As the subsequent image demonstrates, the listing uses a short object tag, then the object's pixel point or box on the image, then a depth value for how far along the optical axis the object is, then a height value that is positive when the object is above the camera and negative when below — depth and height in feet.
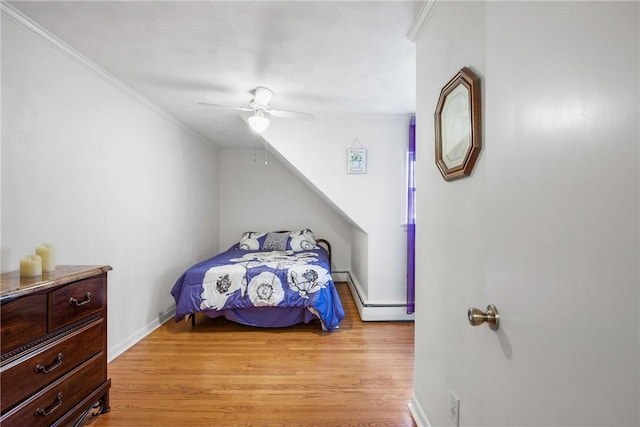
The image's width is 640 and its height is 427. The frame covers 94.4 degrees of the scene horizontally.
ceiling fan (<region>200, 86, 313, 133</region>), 8.40 +2.92
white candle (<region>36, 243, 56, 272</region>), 5.09 -0.79
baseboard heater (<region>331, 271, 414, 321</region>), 10.50 -3.49
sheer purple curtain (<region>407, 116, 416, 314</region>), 10.03 -0.21
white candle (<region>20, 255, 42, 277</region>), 4.79 -0.92
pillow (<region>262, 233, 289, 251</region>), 14.64 -1.45
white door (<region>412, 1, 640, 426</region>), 1.36 +0.00
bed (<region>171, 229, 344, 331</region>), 9.55 -2.65
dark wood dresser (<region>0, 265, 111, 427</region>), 4.01 -2.12
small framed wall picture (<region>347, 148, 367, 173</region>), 10.66 +1.90
